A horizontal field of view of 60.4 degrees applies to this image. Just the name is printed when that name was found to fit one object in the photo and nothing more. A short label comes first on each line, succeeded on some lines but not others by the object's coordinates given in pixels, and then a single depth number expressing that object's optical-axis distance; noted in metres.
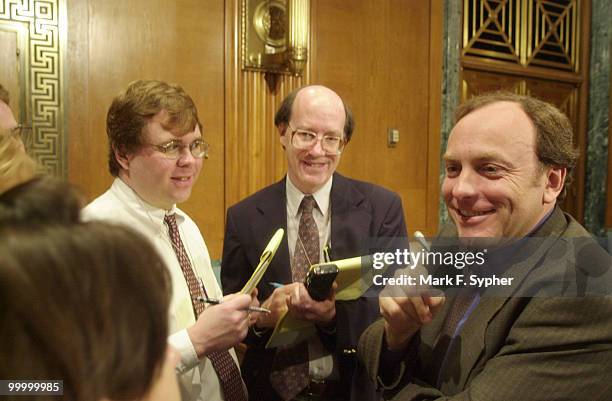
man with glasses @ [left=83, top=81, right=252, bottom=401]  1.50
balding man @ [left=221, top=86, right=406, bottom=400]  1.72
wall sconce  3.34
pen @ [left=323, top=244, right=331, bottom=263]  1.69
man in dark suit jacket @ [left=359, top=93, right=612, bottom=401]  1.01
